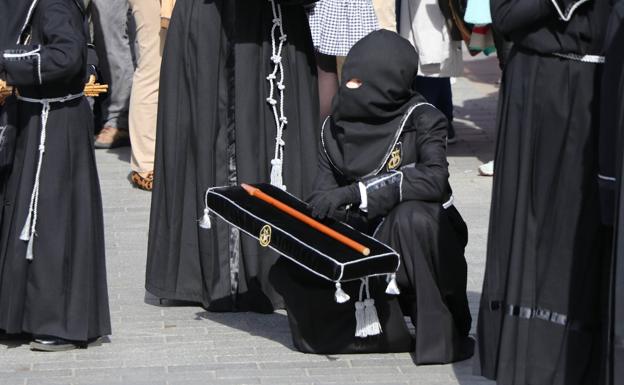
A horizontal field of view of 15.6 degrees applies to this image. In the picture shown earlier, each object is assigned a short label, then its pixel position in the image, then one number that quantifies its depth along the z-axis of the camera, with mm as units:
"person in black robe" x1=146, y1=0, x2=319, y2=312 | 10577
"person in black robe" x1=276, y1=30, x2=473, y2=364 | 9299
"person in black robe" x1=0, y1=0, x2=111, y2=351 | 9464
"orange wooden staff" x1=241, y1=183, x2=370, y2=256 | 8956
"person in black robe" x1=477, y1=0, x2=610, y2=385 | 7910
